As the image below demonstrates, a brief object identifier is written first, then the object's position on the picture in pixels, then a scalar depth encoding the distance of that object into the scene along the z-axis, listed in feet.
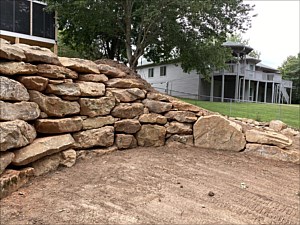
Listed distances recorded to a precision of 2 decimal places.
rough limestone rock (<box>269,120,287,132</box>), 28.50
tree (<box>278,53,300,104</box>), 102.16
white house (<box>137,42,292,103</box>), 72.79
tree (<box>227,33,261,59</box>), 133.49
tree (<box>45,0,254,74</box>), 38.17
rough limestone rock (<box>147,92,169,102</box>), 17.87
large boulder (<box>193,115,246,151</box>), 17.60
